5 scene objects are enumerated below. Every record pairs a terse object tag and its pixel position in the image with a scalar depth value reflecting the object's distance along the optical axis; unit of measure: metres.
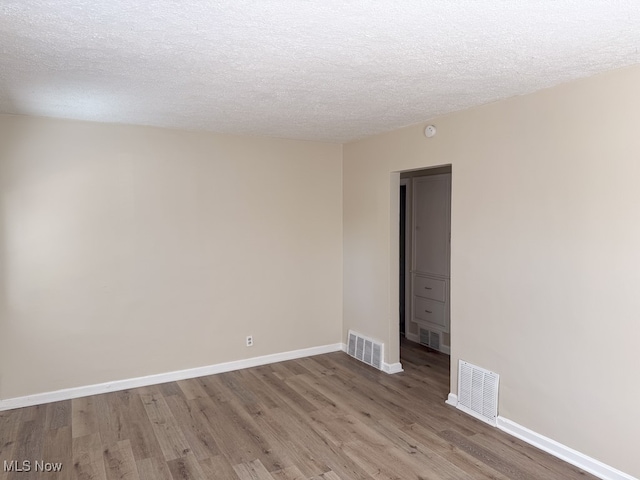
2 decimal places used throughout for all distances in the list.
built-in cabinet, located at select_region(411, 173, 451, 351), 5.05
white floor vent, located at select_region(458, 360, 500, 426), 3.31
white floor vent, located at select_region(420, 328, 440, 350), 5.22
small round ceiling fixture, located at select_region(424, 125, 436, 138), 3.77
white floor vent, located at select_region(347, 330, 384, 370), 4.56
